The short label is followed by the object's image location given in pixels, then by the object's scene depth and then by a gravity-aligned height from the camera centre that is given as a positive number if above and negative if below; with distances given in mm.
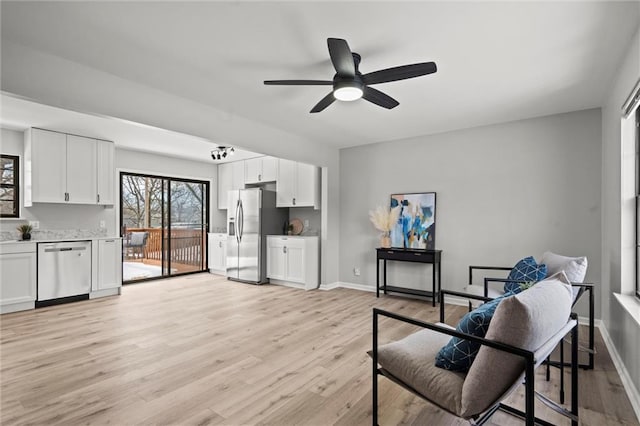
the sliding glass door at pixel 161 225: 6191 -265
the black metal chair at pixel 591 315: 2513 -777
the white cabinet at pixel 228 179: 7102 +768
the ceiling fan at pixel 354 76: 2156 +1025
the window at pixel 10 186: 4645 +373
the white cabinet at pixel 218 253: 6906 -876
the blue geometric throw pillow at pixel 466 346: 1546 -645
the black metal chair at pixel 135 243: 6180 -594
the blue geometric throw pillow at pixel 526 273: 2896 -546
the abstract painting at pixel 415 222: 4818 -128
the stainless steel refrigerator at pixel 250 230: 6066 -335
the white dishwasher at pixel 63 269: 4469 -822
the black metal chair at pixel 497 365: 1331 -667
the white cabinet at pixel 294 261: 5582 -851
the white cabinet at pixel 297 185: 5777 +523
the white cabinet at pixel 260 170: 6414 +890
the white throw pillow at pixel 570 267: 2734 -466
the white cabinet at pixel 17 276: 4129 -839
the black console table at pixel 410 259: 4543 -670
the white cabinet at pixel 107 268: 4992 -869
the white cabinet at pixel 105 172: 5223 +667
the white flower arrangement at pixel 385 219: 4969 -87
